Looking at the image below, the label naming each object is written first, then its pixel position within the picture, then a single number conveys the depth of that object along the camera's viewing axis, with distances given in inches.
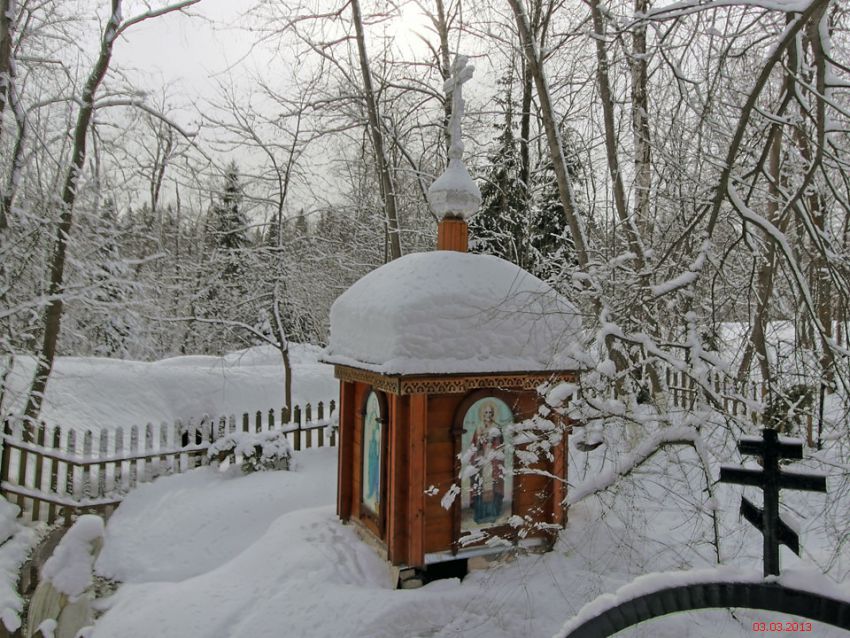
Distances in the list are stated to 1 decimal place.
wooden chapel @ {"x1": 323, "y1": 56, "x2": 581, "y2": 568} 197.6
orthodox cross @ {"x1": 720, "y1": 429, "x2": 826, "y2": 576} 81.4
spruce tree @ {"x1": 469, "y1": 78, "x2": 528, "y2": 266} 488.7
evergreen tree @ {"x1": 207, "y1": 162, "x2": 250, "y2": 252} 556.4
